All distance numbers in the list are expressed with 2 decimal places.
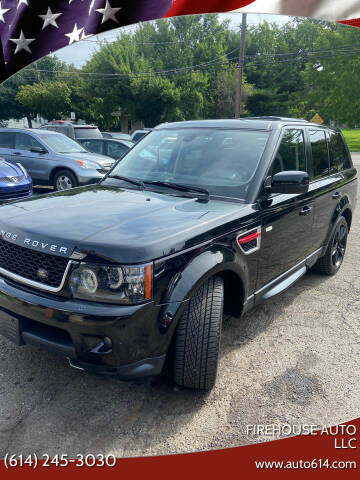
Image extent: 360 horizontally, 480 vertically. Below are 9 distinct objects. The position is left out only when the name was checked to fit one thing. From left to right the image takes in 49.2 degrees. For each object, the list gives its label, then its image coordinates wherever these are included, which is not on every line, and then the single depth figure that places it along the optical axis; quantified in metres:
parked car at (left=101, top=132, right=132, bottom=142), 19.28
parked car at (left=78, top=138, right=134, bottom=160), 12.19
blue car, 7.29
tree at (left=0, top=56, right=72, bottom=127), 45.56
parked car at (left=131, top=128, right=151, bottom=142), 15.01
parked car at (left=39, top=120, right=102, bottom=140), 14.07
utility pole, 24.20
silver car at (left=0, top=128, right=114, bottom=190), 9.54
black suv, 2.17
